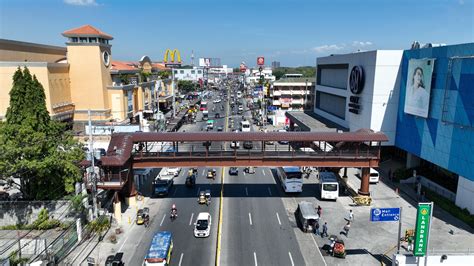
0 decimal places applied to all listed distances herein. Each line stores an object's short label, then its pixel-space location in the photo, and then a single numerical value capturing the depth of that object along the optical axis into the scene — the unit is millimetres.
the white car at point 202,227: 34750
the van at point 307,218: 36281
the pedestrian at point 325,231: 35469
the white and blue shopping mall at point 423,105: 40062
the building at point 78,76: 67750
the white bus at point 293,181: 46750
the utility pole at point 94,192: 35506
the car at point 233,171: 56812
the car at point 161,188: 46625
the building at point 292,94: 115375
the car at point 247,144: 67944
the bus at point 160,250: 28125
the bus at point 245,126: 91688
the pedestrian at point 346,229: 35719
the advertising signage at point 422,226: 26531
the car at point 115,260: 28625
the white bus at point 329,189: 44719
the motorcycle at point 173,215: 39344
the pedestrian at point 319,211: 39900
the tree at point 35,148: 34875
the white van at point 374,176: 51438
